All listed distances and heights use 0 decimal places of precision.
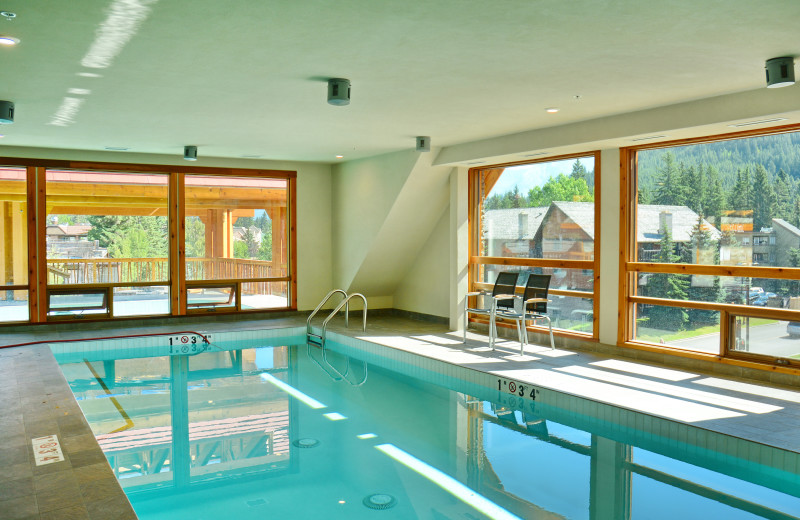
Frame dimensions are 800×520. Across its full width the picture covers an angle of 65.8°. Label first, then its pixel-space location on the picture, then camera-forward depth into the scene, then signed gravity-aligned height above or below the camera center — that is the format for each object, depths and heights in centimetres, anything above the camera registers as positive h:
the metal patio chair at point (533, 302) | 711 -63
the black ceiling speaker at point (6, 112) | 557 +125
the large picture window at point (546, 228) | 744 +27
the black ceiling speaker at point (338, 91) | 464 +119
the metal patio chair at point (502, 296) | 737 -58
